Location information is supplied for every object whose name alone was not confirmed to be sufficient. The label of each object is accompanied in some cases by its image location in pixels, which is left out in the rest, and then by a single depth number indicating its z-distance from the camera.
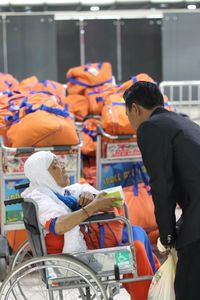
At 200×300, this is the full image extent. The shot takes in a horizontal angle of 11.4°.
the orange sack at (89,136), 8.57
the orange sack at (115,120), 7.70
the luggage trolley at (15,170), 6.73
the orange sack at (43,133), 6.96
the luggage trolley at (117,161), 7.73
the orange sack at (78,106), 10.48
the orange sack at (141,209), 7.51
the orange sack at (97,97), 10.11
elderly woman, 4.57
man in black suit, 3.98
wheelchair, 4.40
